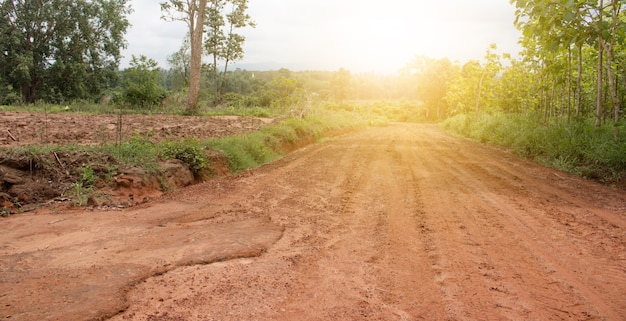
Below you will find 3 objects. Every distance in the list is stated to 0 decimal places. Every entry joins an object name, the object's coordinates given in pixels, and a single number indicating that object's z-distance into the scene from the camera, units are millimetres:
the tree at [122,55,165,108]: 20797
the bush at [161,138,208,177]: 7617
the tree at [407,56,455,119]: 50531
